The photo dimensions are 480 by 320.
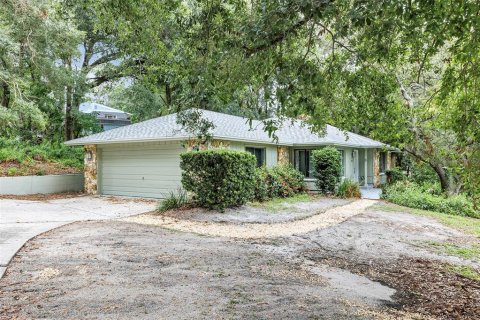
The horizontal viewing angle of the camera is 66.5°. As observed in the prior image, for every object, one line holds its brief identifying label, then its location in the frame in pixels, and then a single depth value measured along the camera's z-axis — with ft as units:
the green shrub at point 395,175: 68.05
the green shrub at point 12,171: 49.82
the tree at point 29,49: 44.67
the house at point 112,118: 115.14
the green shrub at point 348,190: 52.65
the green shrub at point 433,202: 45.70
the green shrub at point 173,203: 37.38
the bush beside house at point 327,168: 53.16
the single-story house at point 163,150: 46.65
